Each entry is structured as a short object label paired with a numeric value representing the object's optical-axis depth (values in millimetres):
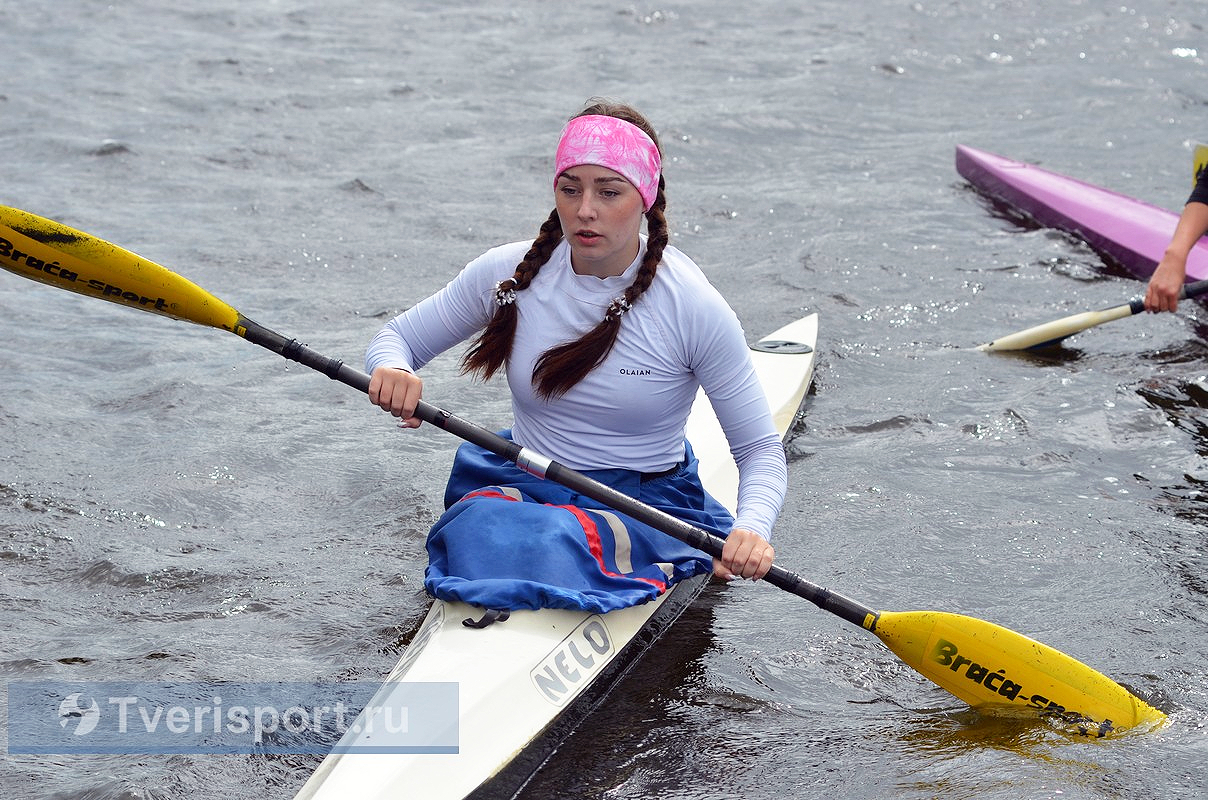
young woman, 6570
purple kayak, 14789
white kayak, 5652
